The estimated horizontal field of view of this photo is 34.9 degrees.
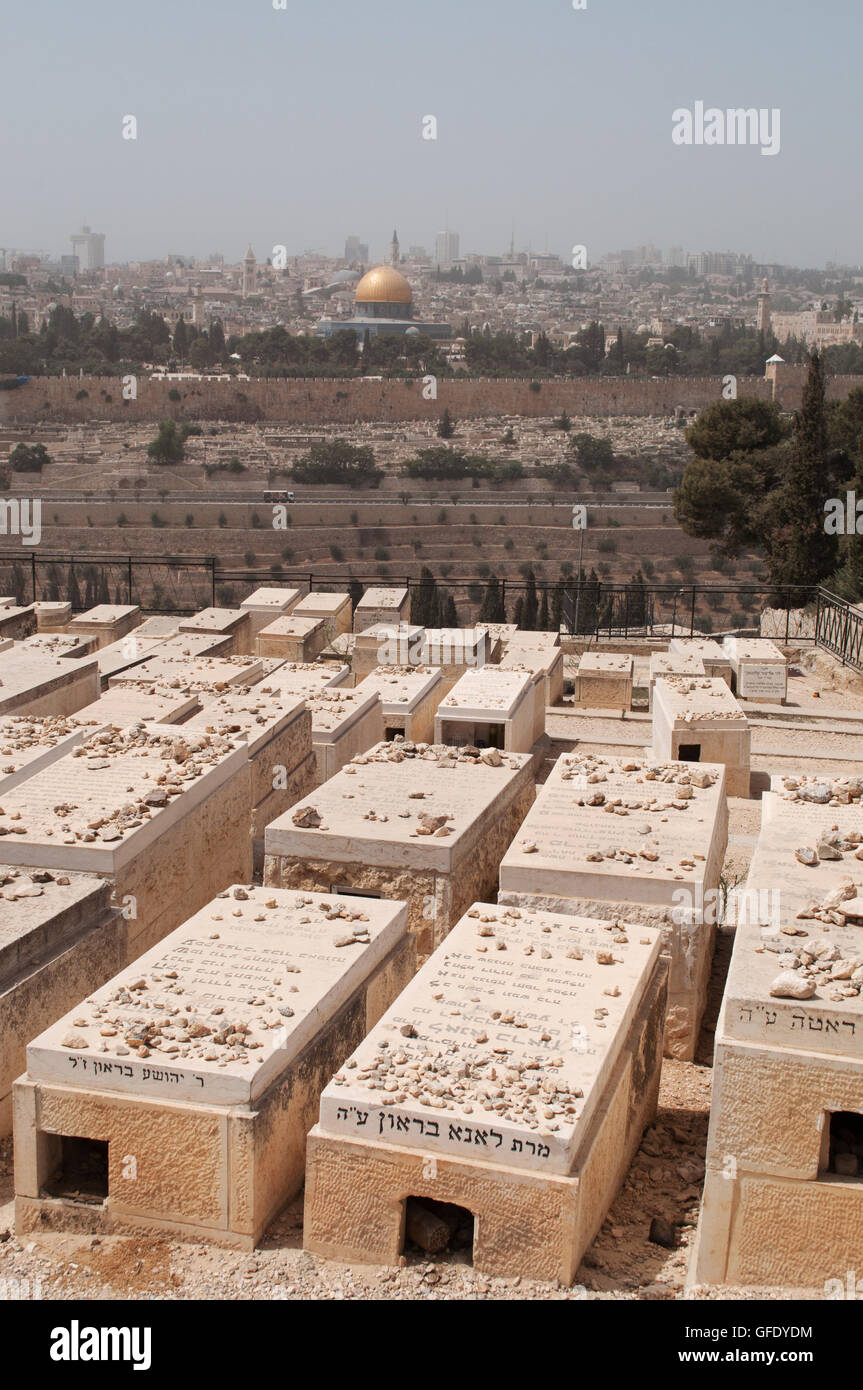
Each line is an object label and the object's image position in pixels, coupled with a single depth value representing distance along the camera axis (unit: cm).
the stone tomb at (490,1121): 352
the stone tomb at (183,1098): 376
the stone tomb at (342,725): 779
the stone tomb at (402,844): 547
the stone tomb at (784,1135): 366
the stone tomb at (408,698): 868
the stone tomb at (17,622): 1138
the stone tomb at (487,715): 830
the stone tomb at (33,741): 643
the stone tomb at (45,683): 833
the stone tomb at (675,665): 1048
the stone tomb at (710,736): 851
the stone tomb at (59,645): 952
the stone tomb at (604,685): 1103
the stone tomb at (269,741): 706
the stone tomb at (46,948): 455
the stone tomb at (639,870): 511
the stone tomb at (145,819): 530
